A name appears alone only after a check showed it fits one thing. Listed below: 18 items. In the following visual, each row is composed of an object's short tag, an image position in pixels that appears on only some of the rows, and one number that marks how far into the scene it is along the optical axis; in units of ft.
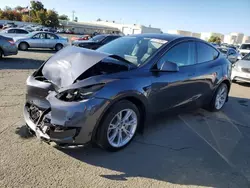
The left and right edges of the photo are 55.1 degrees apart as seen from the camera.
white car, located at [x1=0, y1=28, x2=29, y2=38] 57.72
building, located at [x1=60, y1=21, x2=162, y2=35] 312.50
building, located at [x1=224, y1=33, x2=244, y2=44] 340.39
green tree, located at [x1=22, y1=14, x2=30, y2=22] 289.58
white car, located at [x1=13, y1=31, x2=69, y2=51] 53.21
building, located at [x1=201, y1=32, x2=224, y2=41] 378.36
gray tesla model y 9.62
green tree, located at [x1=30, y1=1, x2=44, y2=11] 294.66
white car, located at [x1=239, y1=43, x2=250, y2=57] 64.42
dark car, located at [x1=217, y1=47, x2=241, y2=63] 58.95
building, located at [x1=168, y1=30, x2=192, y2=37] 376.39
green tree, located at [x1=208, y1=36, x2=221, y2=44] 253.24
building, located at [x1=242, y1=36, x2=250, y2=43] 365.61
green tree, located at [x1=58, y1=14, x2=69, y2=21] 420.36
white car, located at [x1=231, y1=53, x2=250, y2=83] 30.81
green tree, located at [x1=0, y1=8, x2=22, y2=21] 285.64
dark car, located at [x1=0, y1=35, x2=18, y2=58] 36.01
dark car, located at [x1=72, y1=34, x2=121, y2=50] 52.41
